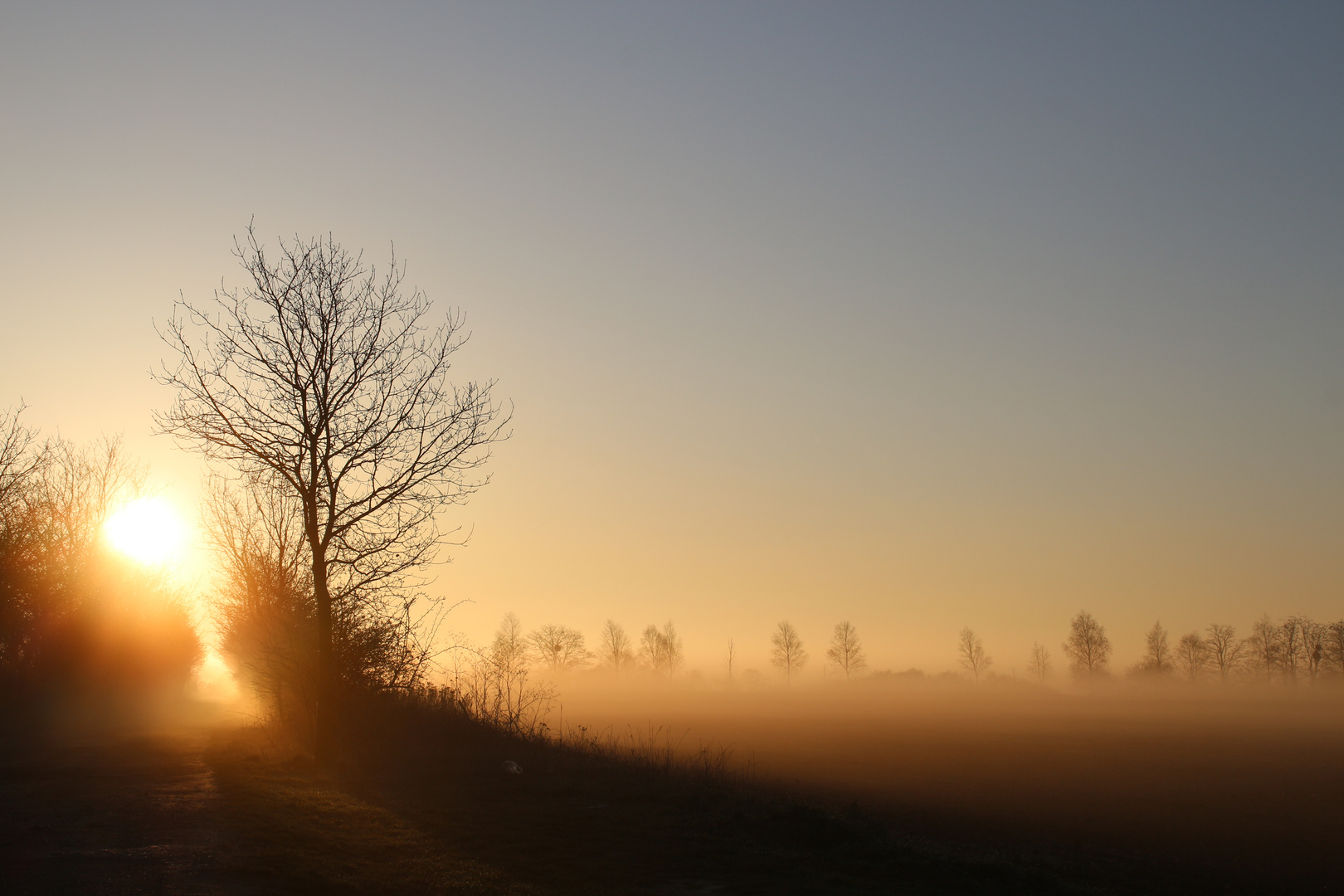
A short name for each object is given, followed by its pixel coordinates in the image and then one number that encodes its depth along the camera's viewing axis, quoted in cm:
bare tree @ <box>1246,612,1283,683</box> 10031
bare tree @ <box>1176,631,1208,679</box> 10719
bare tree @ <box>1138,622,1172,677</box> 10781
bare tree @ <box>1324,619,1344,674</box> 9400
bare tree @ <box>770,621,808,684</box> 12312
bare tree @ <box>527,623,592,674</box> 10181
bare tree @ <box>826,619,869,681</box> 12394
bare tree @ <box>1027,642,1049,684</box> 12291
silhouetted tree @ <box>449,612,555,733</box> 2266
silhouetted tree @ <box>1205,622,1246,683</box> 10406
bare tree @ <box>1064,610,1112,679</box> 10306
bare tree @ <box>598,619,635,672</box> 11744
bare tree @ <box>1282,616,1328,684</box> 9594
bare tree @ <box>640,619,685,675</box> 12150
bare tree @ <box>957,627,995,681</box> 12244
